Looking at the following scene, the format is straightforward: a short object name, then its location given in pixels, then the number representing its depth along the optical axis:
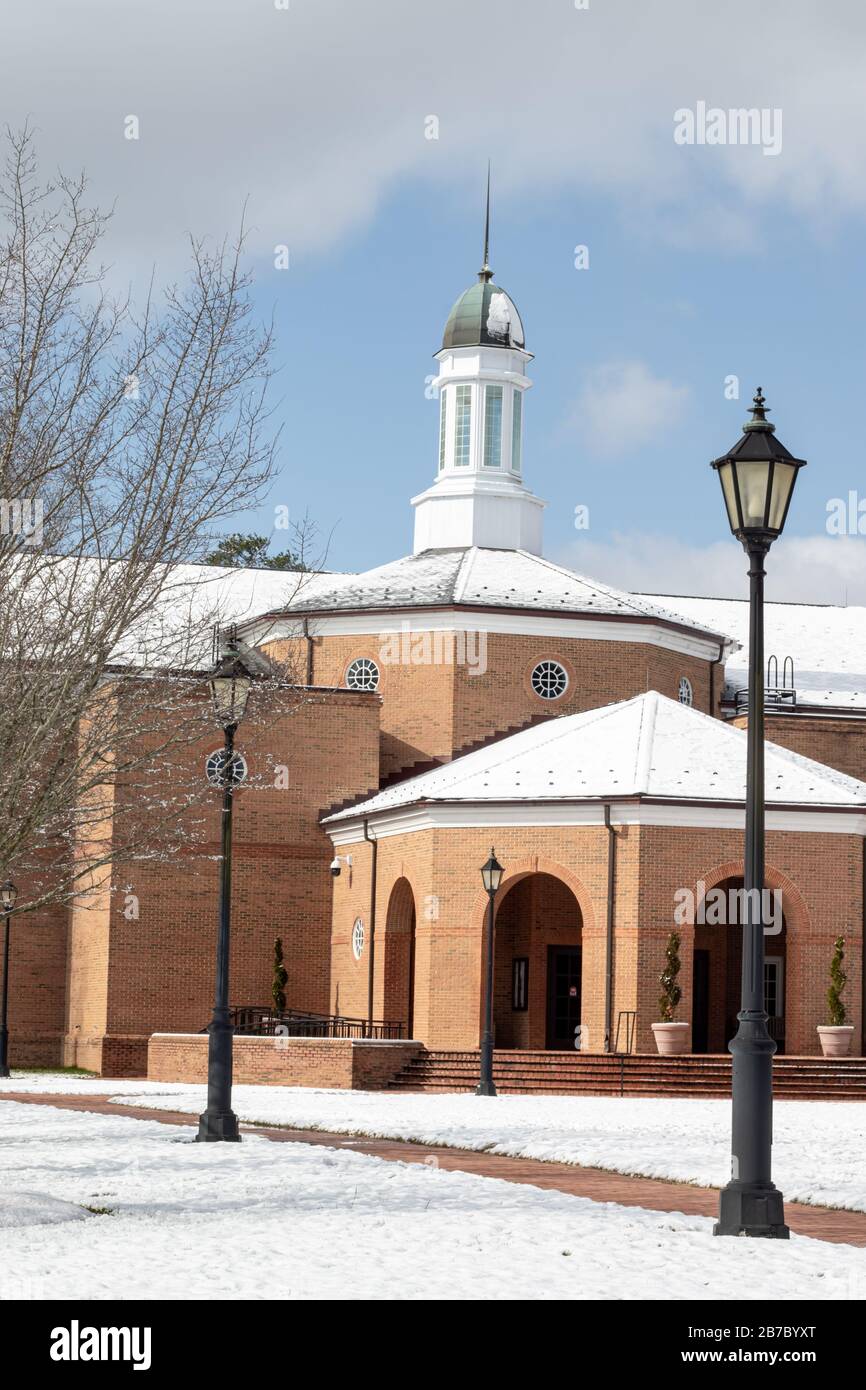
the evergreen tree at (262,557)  67.31
